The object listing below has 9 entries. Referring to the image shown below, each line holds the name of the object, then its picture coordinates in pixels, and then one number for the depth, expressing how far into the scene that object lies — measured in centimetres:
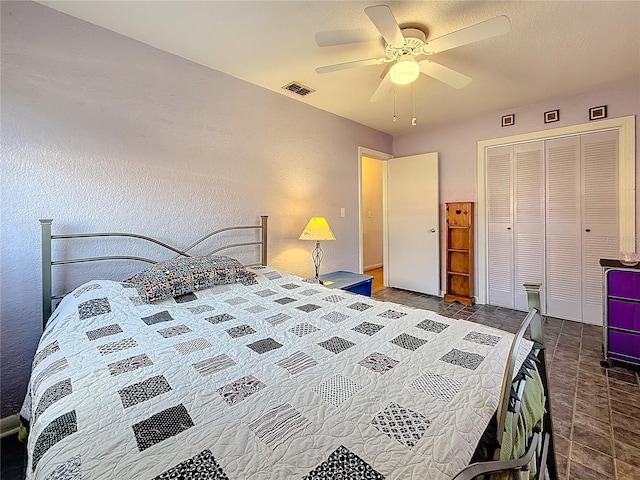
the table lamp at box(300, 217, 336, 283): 296
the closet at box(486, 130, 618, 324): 305
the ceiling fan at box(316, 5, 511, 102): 150
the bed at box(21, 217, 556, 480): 66
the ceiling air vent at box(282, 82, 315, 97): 279
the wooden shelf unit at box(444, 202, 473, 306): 387
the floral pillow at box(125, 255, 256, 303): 179
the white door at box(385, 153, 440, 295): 418
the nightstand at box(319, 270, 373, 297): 295
